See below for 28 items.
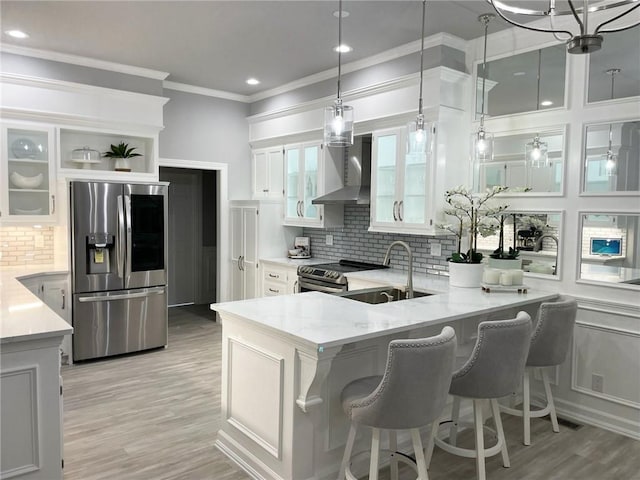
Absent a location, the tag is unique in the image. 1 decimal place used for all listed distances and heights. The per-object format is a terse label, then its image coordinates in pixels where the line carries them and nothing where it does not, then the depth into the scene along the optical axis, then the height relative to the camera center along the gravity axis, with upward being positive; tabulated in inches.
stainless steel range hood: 196.5 +17.2
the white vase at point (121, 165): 201.2 +20.0
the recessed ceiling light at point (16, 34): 161.8 +60.7
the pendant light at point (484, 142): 142.9 +22.7
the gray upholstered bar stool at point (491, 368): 98.6 -31.4
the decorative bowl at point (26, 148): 180.7 +24.0
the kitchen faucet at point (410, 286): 131.3 -19.0
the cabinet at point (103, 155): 193.2 +24.3
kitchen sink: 135.6 -22.8
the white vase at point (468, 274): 144.9 -17.0
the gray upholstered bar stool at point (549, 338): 120.3 -30.3
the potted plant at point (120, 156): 201.2 +23.8
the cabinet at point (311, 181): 210.5 +15.5
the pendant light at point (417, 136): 123.6 +21.1
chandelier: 56.9 +23.4
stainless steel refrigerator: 180.2 -21.2
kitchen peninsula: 92.3 -32.0
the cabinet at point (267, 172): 236.1 +21.7
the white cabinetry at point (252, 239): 227.9 -11.7
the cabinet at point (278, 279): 207.3 -28.5
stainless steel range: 181.3 -23.3
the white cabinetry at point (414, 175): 163.2 +14.9
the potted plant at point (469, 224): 145.8 -1.9
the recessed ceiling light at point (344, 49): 171.0 +60.6
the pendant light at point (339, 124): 109.5 +21.2
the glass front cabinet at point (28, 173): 178.5 +14.5
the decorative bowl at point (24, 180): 180.4 +11.7
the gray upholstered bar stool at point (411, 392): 82.2 -30.9
